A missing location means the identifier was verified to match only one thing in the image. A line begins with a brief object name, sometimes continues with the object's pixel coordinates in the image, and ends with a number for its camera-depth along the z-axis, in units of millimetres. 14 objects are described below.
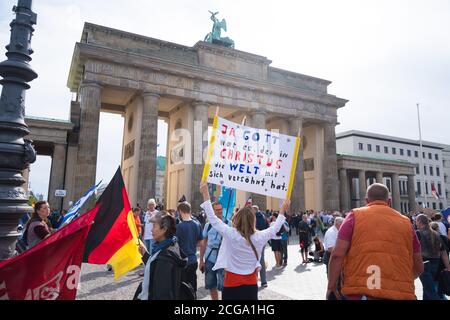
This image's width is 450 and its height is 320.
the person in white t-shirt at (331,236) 6748
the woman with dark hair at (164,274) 2988
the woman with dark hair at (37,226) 4816
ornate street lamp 3795
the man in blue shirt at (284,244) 11592
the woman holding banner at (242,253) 3805
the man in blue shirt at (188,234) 5954
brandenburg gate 25844
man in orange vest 2982
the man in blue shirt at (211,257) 5863
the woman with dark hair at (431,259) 6020
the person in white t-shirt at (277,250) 11422
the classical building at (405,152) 62469
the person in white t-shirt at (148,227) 9628
